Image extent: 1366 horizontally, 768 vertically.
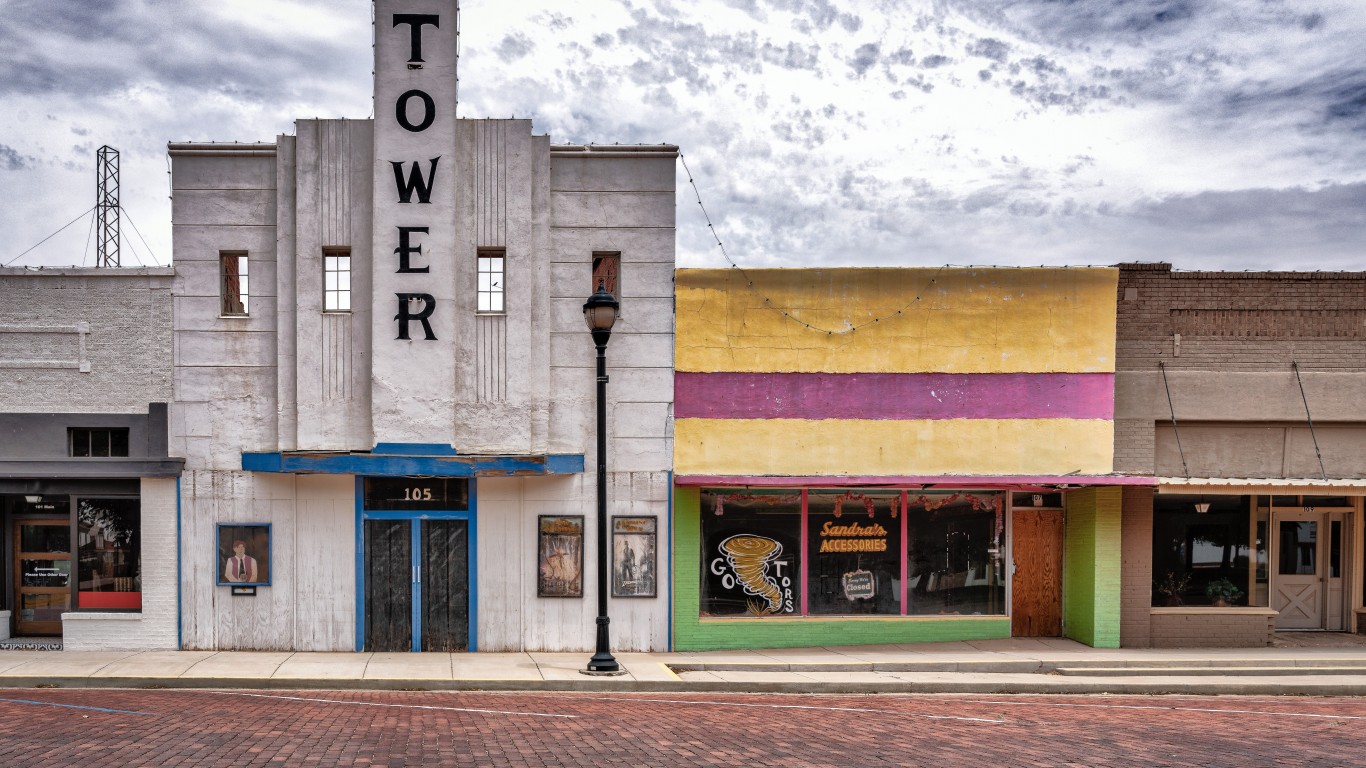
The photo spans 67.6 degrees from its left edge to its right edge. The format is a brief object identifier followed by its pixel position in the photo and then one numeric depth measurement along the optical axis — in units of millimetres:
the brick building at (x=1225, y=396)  16438
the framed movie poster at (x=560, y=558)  15344
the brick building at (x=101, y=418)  14930
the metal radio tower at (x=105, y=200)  32406
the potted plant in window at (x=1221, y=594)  16859
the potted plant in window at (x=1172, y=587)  16766
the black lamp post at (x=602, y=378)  13312
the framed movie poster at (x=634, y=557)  15500
